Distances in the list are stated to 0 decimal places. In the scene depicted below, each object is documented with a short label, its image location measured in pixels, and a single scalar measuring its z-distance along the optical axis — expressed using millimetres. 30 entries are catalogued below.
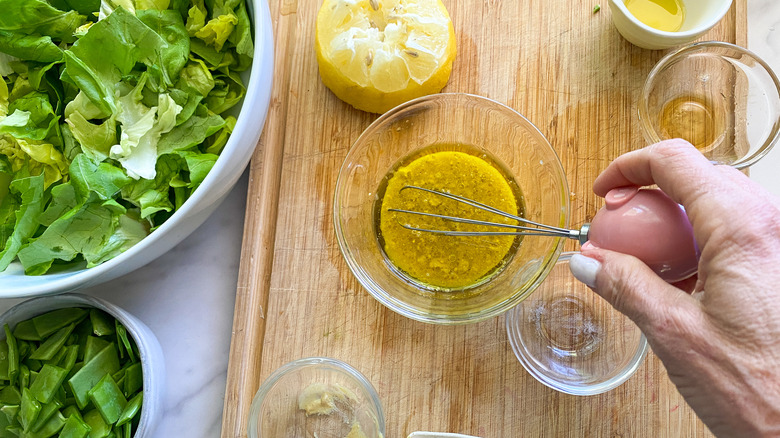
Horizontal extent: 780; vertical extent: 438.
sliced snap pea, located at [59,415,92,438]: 484
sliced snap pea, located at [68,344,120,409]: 488
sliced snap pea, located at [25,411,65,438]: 489
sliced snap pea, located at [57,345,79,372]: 499
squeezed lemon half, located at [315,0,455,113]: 492
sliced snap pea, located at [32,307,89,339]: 504
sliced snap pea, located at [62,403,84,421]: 494
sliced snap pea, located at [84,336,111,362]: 501
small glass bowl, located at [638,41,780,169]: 504
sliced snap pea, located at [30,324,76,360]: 500
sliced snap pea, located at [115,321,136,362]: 500
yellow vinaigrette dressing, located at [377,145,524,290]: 501
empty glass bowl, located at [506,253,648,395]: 500
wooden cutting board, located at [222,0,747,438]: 499
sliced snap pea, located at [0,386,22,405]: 499
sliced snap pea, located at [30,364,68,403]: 488
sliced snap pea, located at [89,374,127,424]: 485
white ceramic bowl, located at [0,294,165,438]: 492
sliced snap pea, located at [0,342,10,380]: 503
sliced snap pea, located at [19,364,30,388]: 498
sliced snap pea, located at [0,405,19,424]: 492
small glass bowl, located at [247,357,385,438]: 499
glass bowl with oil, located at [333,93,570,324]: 498
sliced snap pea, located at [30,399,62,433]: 487
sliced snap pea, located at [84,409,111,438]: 490
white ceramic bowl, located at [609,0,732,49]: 490
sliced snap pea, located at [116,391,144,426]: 491
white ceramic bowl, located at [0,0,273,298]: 469
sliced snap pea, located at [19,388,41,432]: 483
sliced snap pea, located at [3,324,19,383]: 499
